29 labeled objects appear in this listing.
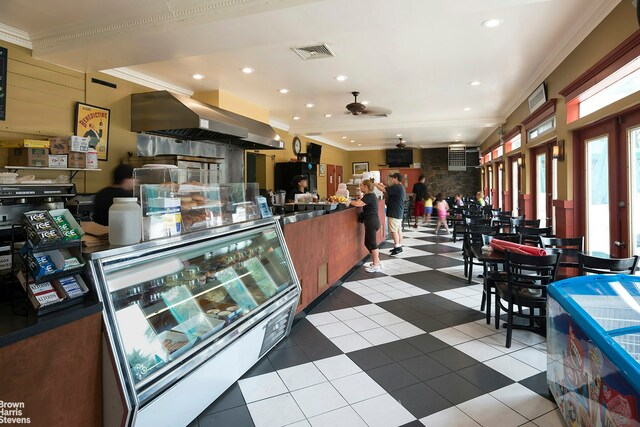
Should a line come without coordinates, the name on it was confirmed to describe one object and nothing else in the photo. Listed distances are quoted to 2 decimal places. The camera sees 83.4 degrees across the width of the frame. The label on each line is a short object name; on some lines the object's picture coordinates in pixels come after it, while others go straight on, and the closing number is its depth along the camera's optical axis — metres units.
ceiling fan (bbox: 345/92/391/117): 5.68
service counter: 3.67
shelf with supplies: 3.83
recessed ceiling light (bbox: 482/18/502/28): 3.85
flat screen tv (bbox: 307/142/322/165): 11.28
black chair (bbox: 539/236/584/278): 3.15
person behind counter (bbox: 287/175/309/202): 7.55
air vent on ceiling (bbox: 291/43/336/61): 4.46
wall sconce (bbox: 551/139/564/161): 5.10
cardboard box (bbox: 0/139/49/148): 3.78
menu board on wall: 3.78
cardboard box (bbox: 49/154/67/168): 4.08
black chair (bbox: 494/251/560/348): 2.89
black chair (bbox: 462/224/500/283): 4.93
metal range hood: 4.92
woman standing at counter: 5.78
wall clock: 10.39
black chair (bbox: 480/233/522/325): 3.41
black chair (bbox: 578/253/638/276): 2.70
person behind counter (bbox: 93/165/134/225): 3.52
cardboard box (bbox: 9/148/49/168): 3.86
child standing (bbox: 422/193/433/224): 11.87
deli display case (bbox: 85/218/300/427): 1.57
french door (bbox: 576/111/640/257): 3.81
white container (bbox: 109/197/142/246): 1.75
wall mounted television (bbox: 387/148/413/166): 15.92
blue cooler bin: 1.24
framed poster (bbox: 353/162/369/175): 16.48
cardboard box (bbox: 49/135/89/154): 4.15
